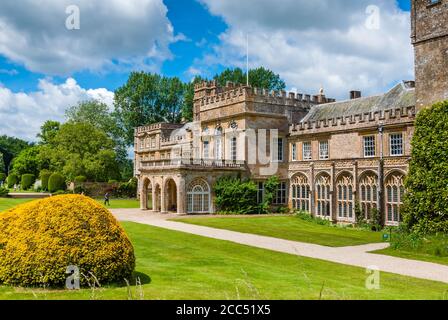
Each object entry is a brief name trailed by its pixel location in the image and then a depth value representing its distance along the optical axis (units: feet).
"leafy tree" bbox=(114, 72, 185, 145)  236.22
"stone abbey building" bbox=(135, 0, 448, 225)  80.87
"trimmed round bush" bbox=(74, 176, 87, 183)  183.42
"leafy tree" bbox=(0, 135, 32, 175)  353.51
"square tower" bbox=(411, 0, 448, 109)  76.69
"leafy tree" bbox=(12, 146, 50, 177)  240.94
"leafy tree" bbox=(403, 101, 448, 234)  70.90
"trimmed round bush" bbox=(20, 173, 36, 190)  225.76
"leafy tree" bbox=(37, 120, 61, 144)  271.14
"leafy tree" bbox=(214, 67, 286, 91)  229.29
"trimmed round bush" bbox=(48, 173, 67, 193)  183.21
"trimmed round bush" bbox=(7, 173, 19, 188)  247.70
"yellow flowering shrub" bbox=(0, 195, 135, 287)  30.27
